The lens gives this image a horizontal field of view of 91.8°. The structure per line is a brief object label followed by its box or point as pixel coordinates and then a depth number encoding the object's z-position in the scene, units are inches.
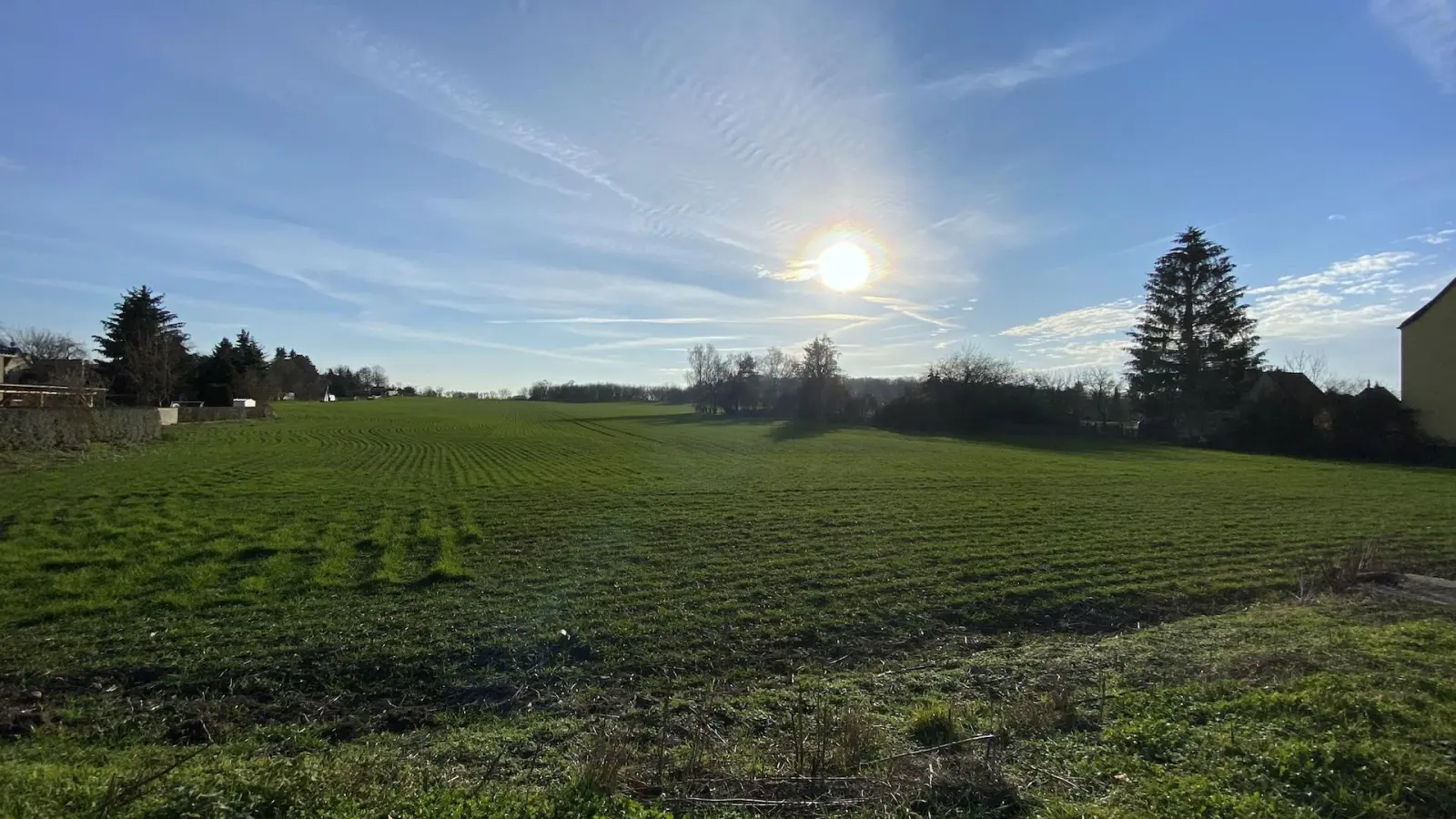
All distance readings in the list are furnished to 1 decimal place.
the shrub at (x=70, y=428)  1082.6
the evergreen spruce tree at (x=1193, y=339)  2274.9
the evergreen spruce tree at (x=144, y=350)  2106.3
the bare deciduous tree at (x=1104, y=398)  2960.1
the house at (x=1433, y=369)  1705.2
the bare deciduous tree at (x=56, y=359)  1531.7
